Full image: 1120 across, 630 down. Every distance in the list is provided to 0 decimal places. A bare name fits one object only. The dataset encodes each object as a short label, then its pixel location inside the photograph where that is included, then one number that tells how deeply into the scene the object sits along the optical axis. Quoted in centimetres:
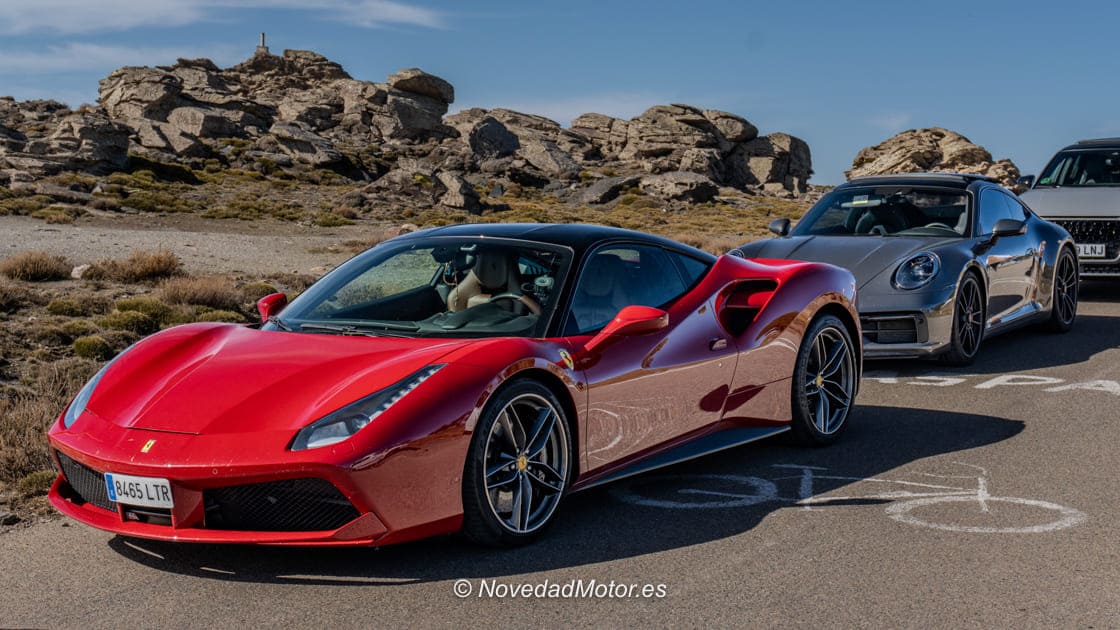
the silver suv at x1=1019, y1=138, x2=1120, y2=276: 1407
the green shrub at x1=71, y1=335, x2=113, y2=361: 1048
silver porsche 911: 923
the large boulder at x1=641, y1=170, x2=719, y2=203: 7444
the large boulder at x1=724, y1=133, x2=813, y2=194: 12538
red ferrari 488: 407
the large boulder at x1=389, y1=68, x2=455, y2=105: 11856
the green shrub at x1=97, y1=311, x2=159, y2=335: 1198
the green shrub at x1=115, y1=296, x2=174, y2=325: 1302
